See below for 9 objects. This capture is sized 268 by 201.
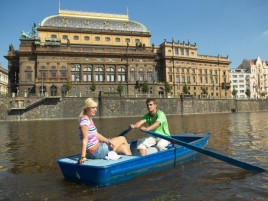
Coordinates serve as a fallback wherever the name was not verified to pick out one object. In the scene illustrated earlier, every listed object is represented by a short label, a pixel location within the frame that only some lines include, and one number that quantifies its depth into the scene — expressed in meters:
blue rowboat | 8.79
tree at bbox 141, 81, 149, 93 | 76.88
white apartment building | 144.62
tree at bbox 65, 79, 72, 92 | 69.53
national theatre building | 74.88
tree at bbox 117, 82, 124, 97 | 73.43
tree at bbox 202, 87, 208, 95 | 89.81
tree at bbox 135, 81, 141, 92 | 80.94
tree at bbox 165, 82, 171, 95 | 80.50
